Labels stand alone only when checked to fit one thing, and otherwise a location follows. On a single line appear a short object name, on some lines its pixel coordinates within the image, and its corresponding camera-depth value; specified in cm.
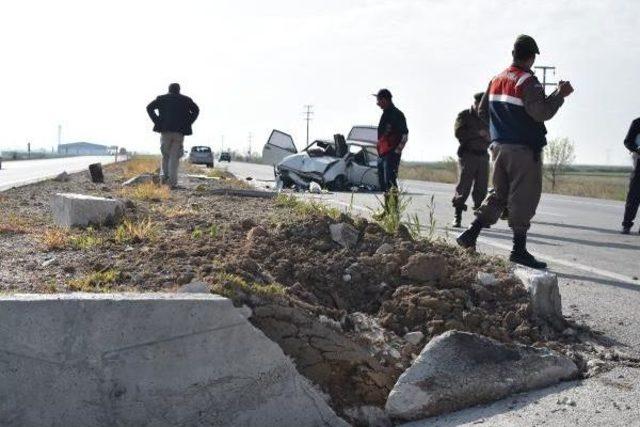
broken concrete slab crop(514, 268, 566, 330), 446
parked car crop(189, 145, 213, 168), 5906
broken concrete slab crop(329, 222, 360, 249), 539
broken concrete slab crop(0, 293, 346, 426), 354
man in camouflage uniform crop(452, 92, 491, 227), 975
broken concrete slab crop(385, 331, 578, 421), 370
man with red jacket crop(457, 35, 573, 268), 568
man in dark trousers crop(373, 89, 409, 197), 946
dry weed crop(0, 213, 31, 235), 652
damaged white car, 1895
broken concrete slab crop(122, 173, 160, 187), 1434
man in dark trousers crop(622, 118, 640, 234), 1053
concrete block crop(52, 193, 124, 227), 659
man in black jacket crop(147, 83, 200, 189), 1381
